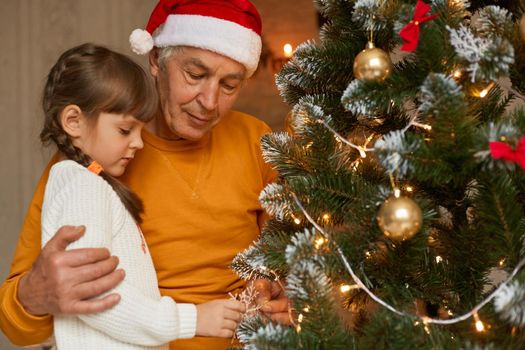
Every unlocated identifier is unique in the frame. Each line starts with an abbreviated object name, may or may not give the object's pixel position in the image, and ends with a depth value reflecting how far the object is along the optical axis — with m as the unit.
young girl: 1.16
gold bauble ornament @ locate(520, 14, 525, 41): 0.93
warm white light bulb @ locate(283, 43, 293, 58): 1.65
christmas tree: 0.84
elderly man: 1.46
